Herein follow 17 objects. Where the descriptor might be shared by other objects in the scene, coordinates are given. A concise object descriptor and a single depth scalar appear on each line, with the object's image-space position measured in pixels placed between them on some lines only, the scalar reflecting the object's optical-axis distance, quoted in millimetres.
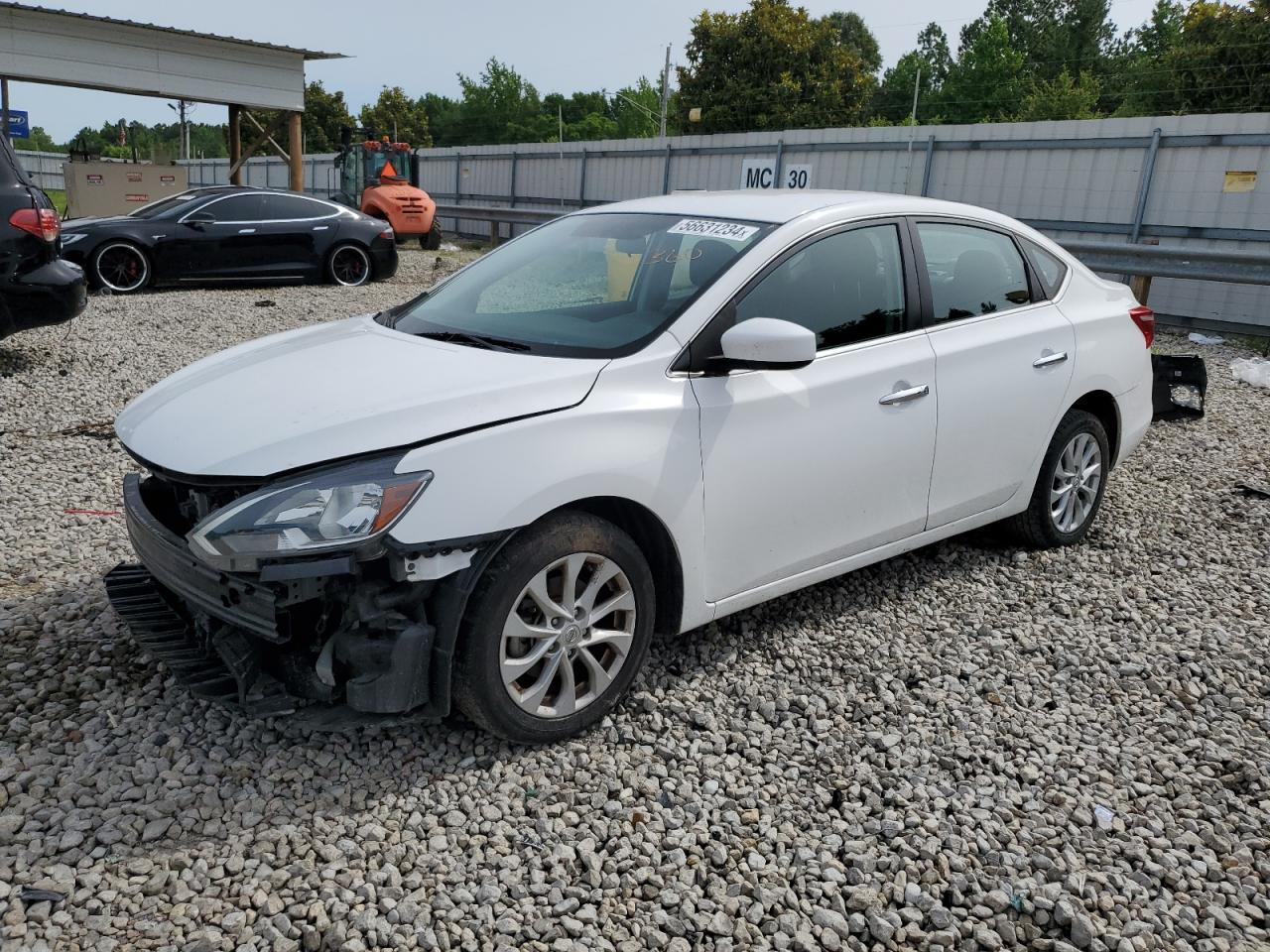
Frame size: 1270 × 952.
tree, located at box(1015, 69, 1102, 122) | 53438
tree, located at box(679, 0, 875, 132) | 48094
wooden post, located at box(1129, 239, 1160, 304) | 11805
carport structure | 19406
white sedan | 2855
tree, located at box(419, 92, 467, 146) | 82375
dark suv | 7598
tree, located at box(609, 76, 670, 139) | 71581
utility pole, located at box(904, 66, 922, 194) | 17062
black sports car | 12727
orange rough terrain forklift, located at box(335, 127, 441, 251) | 20594
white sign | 16784
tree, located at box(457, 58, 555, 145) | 77250
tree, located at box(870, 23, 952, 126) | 66312
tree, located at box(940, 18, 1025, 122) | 57719
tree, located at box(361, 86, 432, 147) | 79250
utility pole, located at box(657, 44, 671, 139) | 45825
